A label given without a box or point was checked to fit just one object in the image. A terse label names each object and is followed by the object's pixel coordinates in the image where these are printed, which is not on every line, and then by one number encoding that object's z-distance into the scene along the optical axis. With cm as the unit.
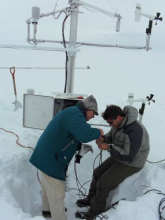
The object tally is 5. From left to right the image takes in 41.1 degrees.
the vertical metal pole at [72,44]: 314
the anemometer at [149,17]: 307
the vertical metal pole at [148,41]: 322
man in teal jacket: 225
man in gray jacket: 256
